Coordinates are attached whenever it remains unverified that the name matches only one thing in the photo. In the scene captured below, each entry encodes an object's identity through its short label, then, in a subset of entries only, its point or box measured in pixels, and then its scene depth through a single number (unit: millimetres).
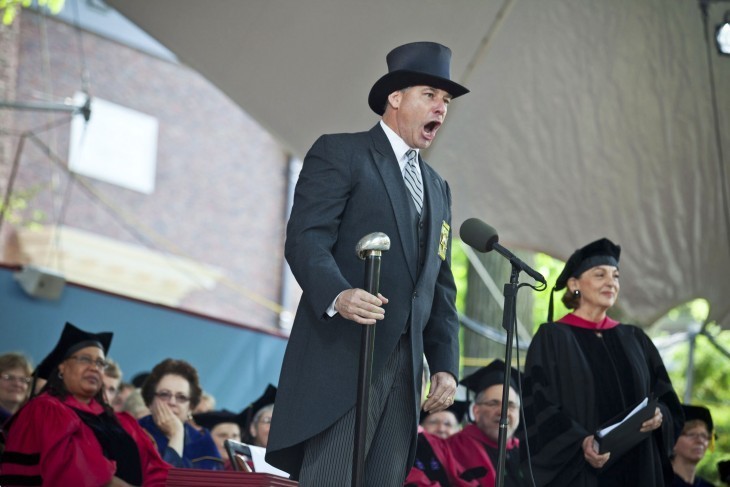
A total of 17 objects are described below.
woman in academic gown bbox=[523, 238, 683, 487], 10258
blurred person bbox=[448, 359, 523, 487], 14266
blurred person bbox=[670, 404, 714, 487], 15133
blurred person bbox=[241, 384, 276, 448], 14840
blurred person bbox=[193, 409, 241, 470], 15367
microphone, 7715
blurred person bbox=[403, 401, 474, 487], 13461
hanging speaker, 16578
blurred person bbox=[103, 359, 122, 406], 14367
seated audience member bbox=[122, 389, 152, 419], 14836
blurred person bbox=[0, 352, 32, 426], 13820
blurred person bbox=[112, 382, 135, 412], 15375
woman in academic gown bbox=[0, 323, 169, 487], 10609
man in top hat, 6652
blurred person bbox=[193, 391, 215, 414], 16672
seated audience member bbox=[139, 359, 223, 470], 13406
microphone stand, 7609
